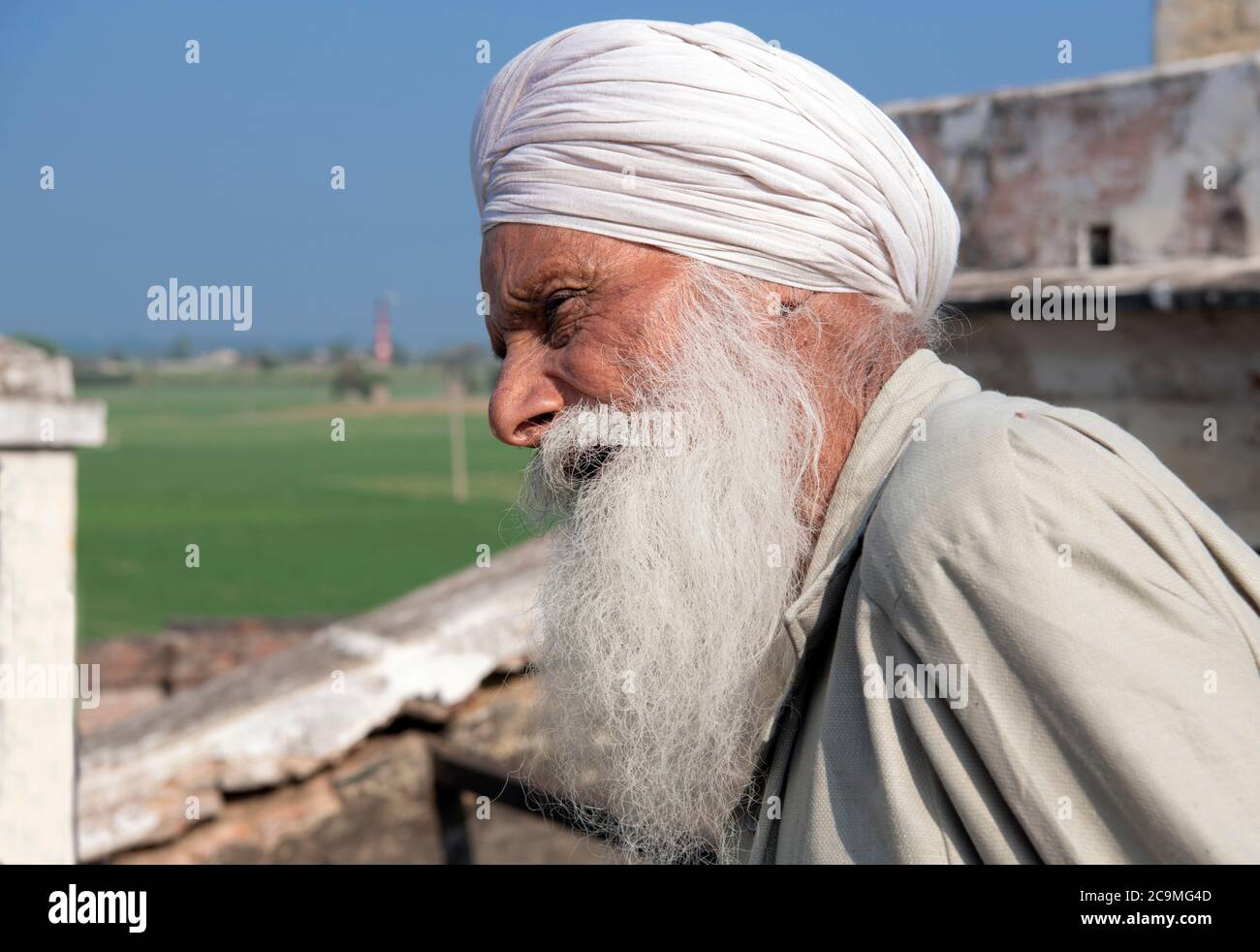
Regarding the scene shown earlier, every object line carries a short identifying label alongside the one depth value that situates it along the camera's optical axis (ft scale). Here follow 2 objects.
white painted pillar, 11.25
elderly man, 4.77
